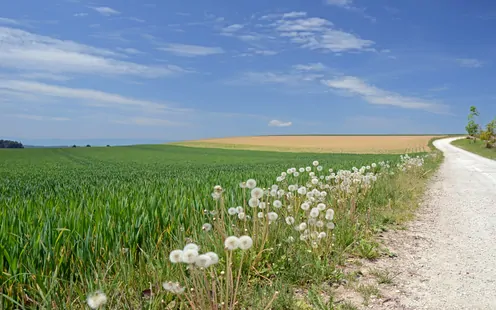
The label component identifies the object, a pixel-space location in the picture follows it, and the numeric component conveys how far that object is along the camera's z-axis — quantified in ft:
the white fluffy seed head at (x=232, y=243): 9.18
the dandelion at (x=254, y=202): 14.51
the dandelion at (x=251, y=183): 14.78
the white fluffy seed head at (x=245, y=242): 9.19
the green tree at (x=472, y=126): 251.56
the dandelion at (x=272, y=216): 14.34
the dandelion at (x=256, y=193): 14.38
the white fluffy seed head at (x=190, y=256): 8.00
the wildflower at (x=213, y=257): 8.54
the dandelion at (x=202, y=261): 8.12
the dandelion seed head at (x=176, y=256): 8.44
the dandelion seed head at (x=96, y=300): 7.17
